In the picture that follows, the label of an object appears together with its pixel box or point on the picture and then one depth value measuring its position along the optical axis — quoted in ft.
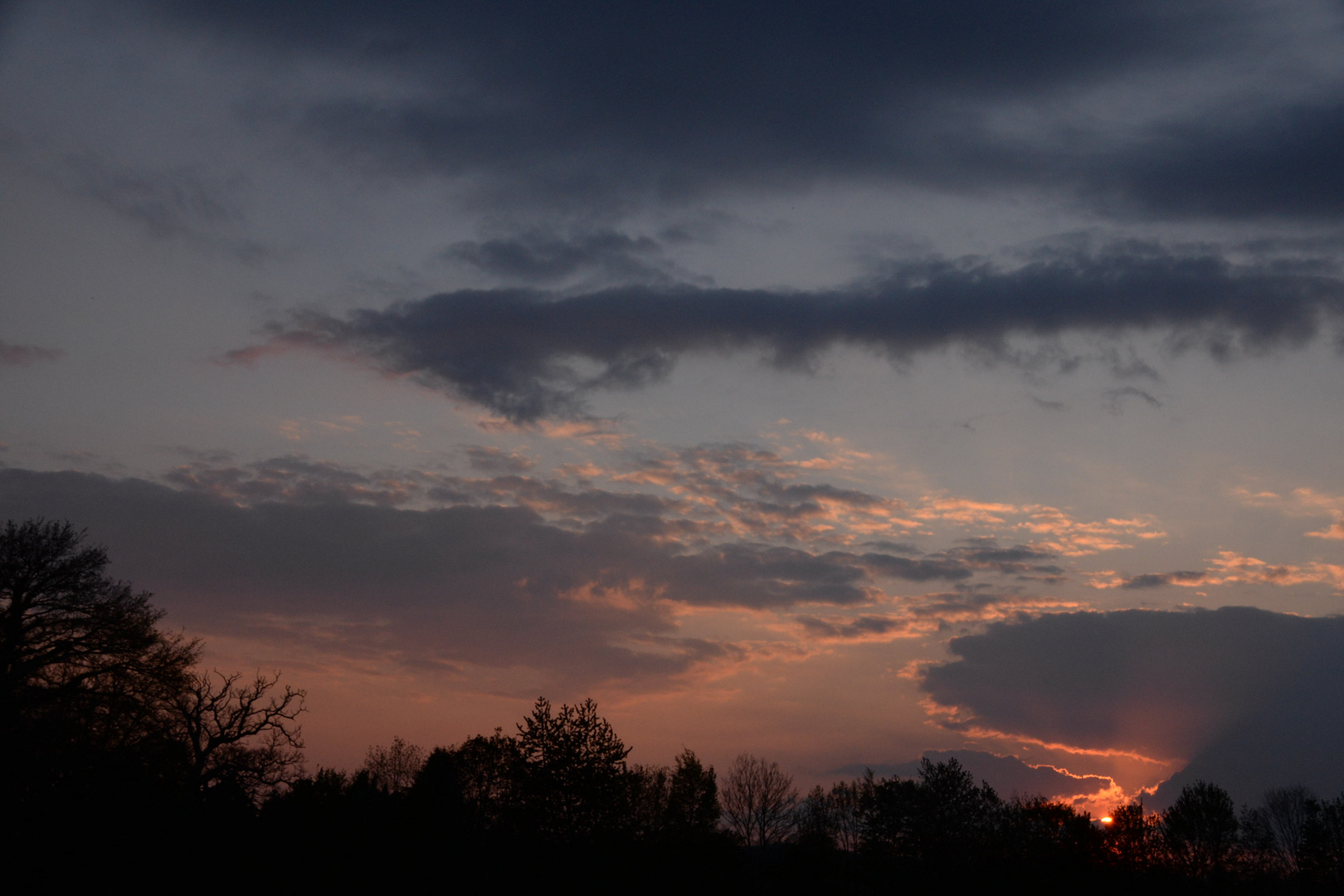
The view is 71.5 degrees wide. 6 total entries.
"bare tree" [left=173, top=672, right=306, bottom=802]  171.53
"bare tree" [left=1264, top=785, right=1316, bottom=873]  360.07
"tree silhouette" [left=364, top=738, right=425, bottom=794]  422.41
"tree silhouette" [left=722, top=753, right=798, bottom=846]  420.36
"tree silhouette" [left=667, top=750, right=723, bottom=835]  294.66
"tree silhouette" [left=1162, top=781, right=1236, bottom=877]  317.79
